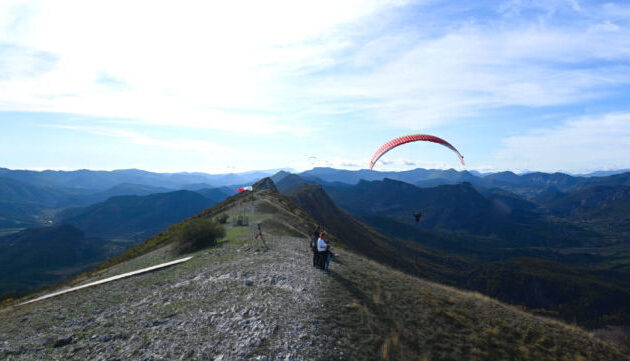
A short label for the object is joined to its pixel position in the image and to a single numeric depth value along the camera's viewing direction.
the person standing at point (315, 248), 20.30
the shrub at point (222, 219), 42.38
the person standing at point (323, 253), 19.78
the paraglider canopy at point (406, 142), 31.25
